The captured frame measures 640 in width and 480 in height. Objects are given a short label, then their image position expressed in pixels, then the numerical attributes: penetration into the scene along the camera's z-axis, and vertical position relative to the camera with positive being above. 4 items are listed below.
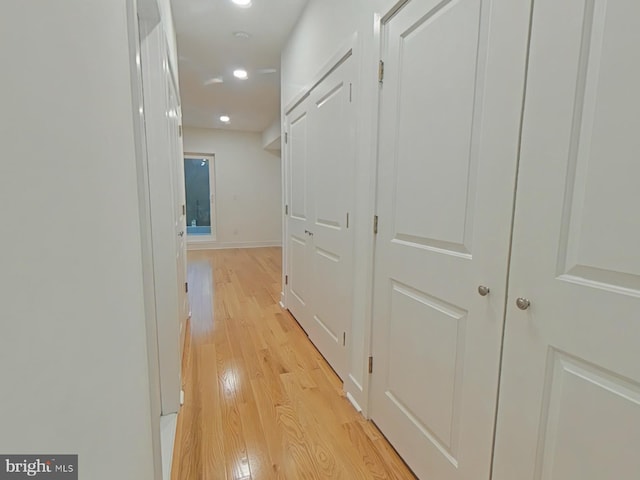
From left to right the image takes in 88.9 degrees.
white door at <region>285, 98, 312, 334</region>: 2.73 -0.19
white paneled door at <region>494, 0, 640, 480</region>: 0.69 -0.12
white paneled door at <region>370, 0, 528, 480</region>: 0.98 -0.08
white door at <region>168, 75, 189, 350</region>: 2.38 +0.27
